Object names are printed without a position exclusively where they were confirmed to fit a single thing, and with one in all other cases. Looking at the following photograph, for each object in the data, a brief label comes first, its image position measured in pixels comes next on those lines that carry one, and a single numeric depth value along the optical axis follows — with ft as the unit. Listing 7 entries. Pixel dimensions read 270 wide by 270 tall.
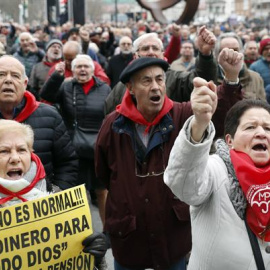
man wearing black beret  11.78
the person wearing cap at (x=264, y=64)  25.86
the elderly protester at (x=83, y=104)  20.10
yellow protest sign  9.40
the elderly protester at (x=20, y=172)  9.72
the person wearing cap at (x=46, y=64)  26.89
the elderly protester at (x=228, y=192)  8.40
